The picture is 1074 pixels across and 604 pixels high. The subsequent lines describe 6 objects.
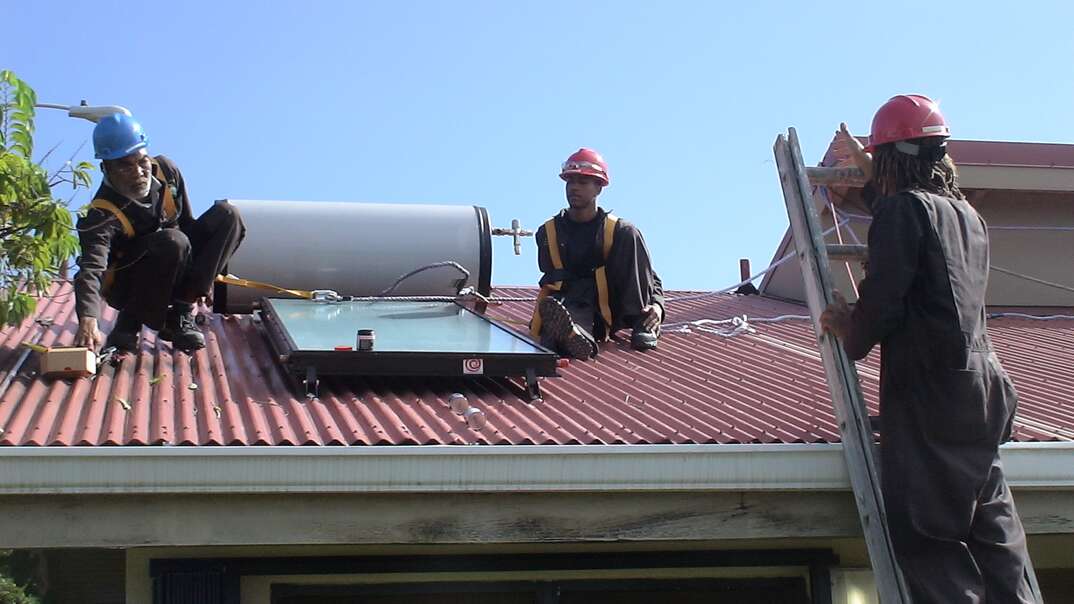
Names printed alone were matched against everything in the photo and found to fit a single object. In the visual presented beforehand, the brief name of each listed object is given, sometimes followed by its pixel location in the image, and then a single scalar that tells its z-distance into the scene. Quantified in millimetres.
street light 7012
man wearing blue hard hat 6367
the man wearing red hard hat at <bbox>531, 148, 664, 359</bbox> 7797
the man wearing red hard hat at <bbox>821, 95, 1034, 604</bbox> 4434
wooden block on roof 5641
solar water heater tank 8156
